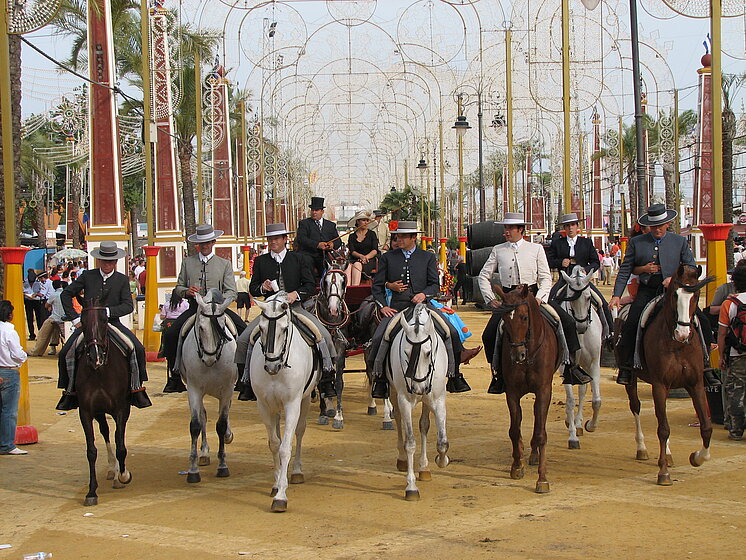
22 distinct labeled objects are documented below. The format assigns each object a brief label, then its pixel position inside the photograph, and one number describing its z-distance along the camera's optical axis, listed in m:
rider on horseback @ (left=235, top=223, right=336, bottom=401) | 11.84
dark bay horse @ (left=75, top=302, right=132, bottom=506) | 10.61
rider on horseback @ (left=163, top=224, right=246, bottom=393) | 12.18
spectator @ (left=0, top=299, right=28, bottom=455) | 12.81
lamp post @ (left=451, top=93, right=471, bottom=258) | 35.69
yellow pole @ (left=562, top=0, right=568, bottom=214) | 22.20
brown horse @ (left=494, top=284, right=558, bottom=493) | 10.48
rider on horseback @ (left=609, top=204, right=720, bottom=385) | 11.80
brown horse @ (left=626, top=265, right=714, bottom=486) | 10.68
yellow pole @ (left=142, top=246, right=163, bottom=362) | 23.22
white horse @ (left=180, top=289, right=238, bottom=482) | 11.18
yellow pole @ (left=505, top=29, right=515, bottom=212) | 30.30
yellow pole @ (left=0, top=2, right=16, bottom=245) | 13.51
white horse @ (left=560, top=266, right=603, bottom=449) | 13.40
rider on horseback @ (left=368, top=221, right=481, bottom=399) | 11.97
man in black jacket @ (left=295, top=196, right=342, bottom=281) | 16.16
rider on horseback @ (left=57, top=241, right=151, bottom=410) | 11.16
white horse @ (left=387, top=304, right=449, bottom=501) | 10.43
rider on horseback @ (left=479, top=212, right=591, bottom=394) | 11.71
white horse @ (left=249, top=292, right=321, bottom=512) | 10.05
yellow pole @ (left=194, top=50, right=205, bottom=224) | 34.59
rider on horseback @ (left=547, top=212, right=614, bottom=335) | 15.31
